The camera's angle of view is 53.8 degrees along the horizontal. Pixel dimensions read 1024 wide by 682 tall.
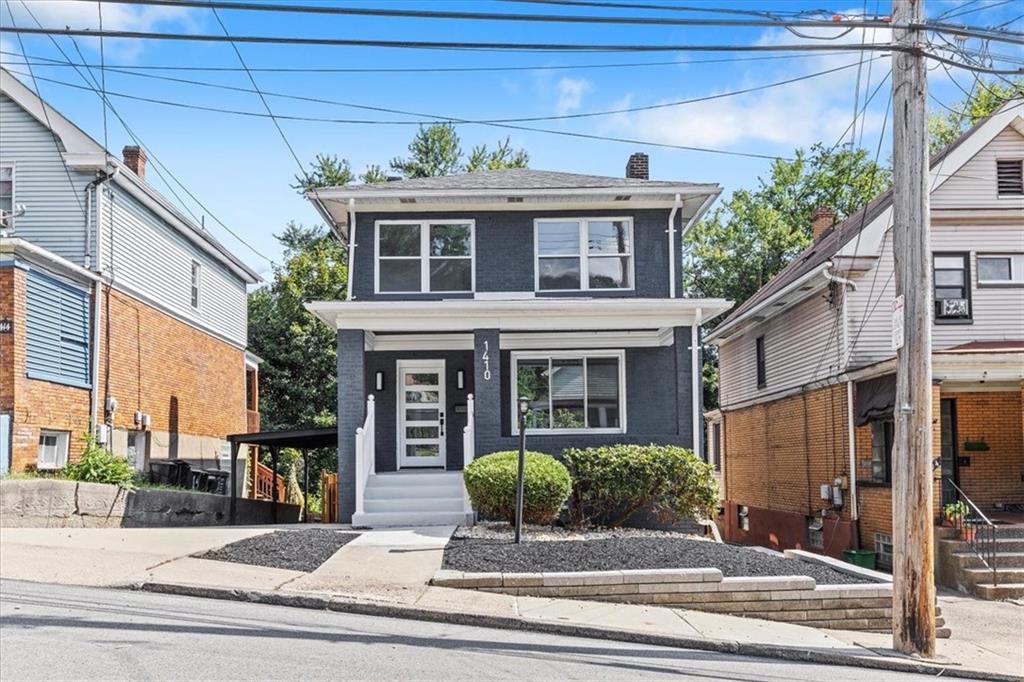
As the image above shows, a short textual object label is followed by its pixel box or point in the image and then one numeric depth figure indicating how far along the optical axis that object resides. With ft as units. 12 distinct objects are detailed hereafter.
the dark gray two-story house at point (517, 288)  60.80
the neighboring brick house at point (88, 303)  55.93
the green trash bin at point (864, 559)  58.80
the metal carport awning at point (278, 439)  66.95
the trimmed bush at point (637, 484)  51.03
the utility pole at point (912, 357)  31.91
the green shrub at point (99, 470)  55.21
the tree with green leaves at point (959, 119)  115.14
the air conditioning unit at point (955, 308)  63.82
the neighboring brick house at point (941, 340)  61.26
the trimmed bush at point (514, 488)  47.70
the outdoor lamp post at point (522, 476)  42.68
